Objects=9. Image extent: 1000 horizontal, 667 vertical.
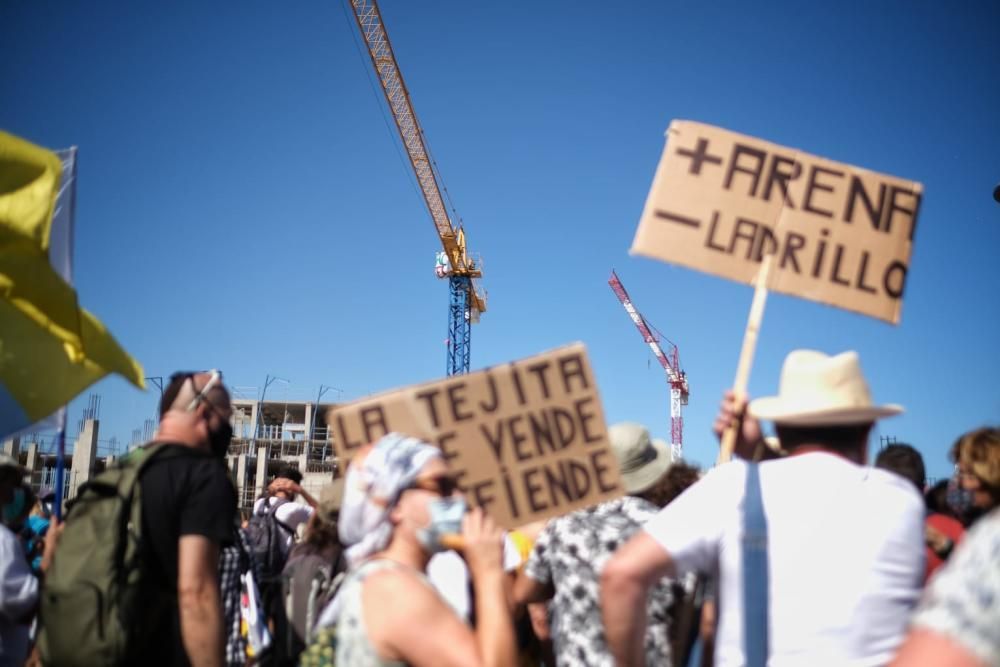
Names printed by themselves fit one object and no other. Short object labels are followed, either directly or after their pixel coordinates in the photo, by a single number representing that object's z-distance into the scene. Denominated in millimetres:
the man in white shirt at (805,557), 2229
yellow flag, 4422
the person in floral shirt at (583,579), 2834
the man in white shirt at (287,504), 6854
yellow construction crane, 57969
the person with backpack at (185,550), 3096
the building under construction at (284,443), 47144
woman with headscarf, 2055
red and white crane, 95688
